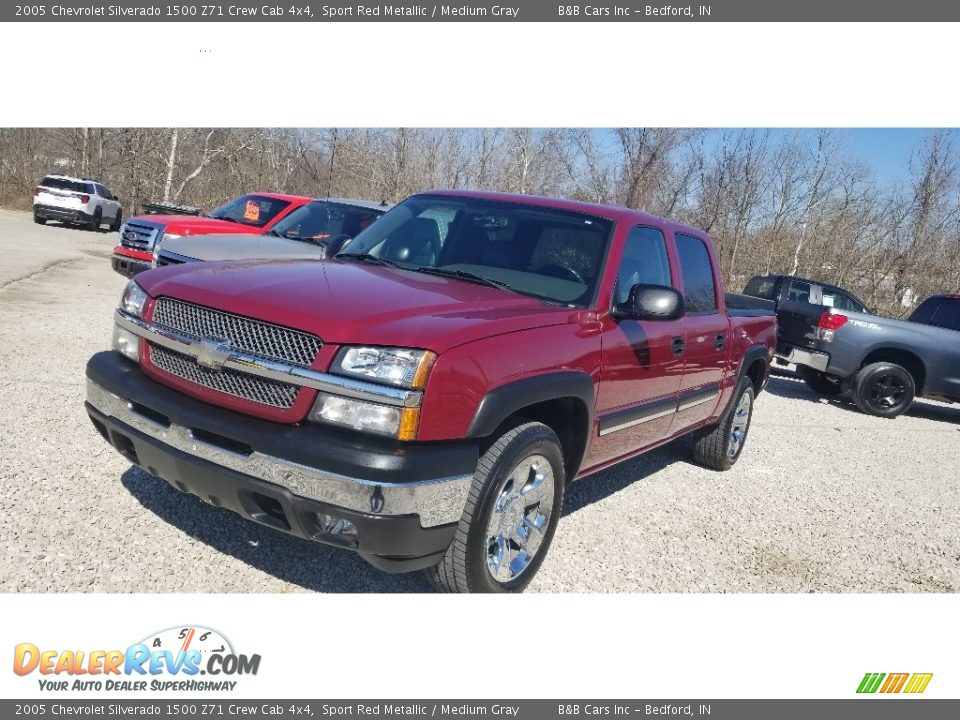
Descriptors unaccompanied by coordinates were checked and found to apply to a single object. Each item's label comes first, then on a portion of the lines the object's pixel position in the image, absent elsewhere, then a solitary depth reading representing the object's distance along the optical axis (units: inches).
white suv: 896.9
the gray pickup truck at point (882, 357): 392.2
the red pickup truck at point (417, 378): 102.7
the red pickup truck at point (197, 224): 383.2
